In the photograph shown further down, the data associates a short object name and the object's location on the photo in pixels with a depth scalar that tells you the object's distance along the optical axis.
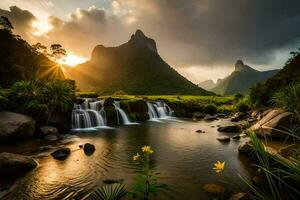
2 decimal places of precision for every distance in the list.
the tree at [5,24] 47.94
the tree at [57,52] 80.01
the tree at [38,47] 71.46
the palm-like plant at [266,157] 2.93
